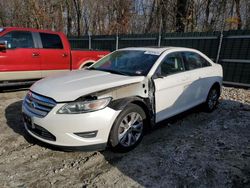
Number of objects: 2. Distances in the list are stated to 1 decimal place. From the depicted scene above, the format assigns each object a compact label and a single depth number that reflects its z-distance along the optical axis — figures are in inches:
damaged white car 95.1
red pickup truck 193.0
